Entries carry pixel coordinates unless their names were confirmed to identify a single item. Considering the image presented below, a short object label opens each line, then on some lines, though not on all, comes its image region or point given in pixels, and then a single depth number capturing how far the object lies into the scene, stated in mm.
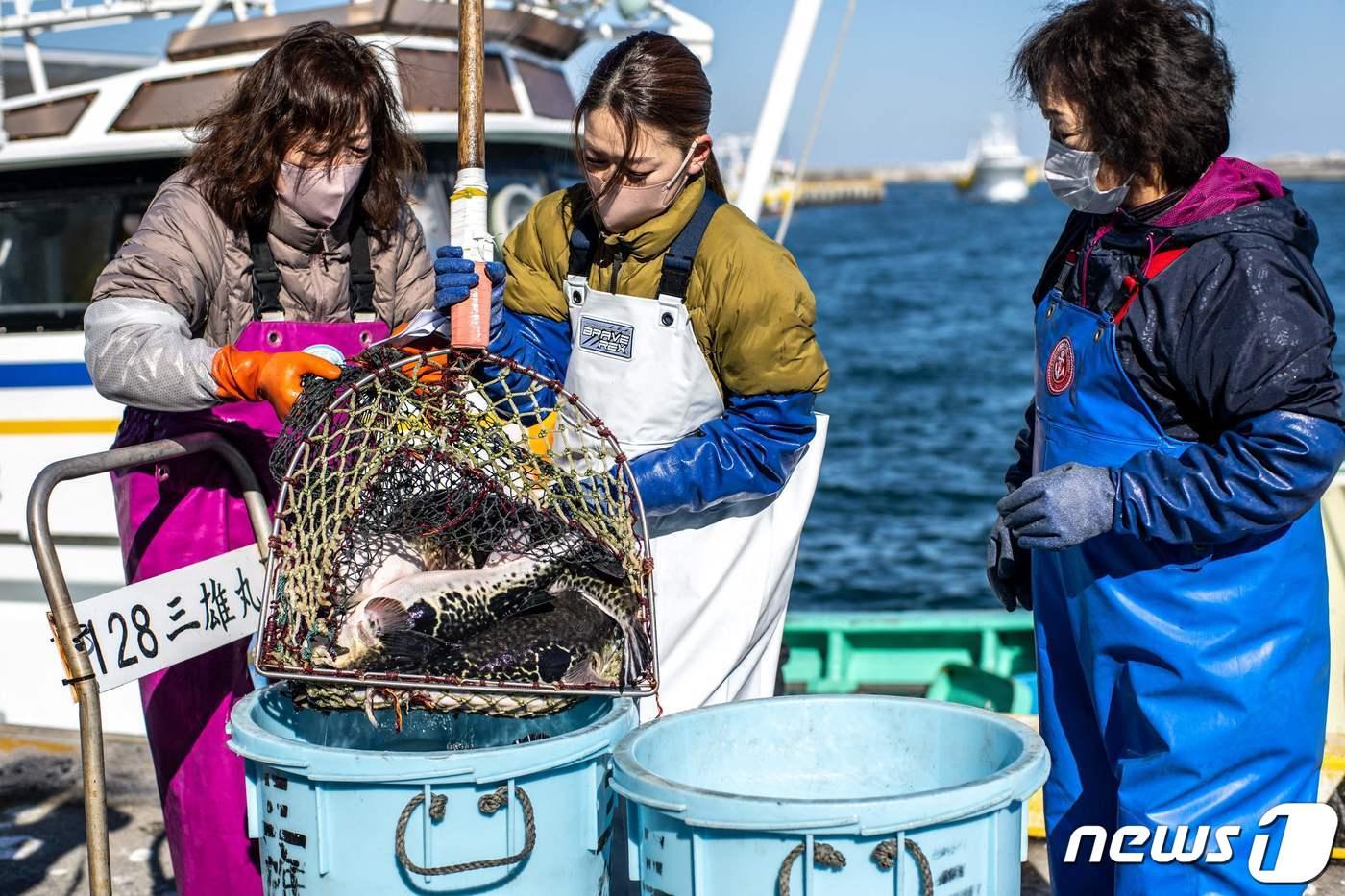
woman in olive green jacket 2975
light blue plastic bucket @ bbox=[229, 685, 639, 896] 2311
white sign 2729
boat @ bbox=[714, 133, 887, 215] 128250
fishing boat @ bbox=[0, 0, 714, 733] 6305
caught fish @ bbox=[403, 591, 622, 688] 2561
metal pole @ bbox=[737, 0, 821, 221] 6547
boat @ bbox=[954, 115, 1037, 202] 121250
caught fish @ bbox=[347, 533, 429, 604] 2840
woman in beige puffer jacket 3029
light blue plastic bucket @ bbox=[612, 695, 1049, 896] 2137
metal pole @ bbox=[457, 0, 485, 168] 2943
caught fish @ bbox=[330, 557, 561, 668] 2576
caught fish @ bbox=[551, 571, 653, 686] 2732
